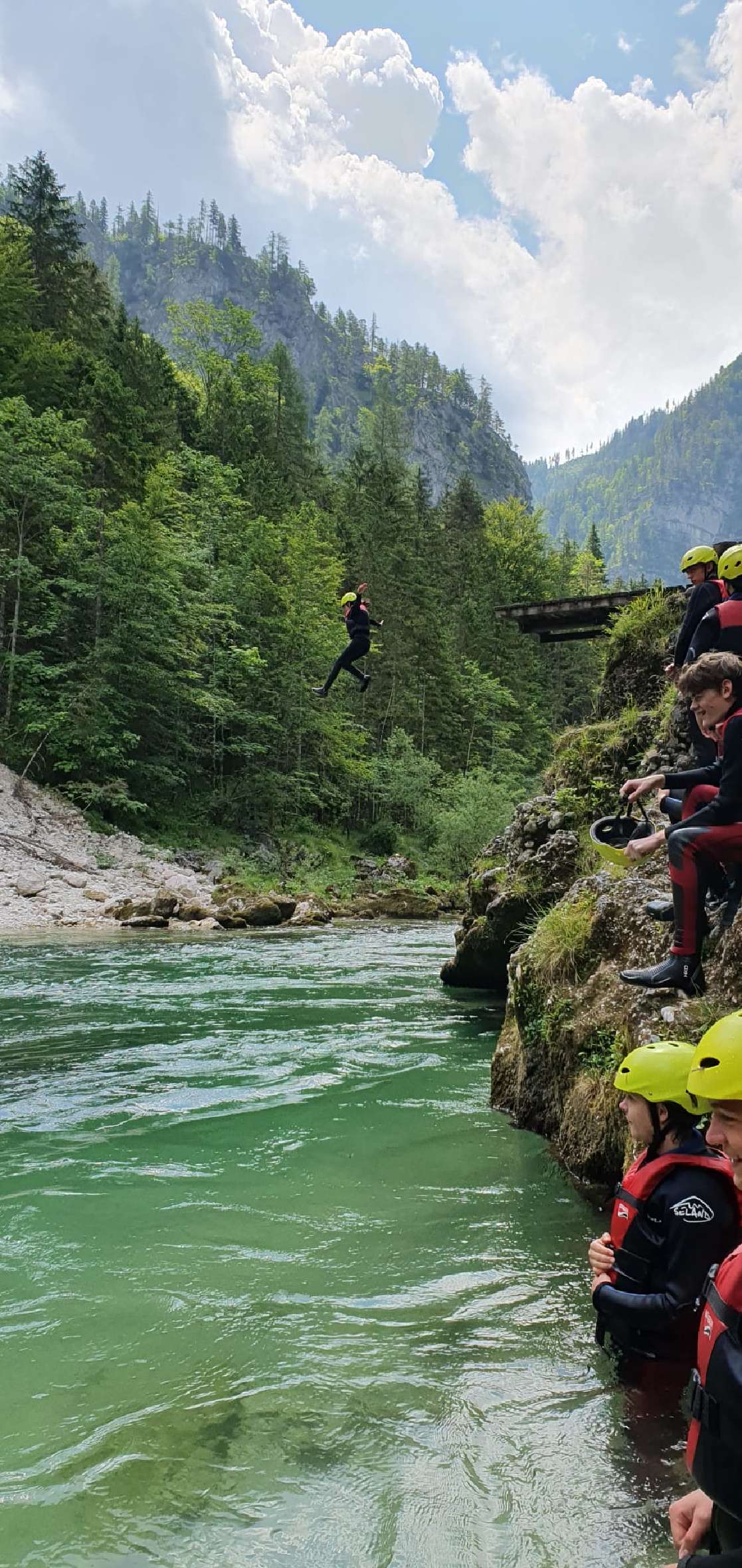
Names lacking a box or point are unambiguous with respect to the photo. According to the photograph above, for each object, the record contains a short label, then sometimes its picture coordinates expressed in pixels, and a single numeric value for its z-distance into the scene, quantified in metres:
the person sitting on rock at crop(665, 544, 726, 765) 5.67
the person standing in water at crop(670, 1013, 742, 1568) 1.68
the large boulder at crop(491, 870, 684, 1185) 5.08
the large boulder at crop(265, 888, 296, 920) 21.25
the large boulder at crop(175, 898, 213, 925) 19.73
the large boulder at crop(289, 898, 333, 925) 21.39
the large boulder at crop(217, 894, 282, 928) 19.75
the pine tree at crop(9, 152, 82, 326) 40.00
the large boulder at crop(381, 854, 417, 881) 32.25
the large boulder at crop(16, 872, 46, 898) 19.17
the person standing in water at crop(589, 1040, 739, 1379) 2.69
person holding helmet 4.05
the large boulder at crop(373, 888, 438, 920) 25.03
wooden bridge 17.00
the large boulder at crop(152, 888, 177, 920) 19.30
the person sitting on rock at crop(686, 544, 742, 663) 4.88
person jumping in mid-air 11.50
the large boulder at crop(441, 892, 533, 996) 10.65
